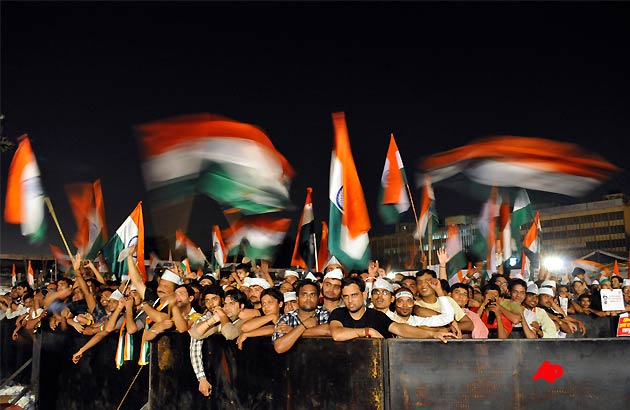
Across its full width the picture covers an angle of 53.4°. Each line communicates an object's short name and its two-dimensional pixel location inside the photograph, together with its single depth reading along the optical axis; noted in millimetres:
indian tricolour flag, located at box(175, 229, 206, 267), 19000
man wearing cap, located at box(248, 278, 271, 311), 8391
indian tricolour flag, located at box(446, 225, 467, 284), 12375
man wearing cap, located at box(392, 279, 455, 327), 5996
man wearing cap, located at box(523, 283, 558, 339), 7887
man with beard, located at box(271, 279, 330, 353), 5402
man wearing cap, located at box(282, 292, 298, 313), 7453
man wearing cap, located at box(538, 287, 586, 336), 8992
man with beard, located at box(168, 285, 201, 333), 6738
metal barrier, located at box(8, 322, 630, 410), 4652
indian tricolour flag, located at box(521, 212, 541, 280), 15773
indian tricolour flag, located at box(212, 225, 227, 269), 17444
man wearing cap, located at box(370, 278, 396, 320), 6652
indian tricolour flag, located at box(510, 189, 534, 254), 15797
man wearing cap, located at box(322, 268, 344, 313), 6672
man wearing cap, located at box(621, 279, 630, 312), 10984
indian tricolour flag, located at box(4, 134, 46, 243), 11891
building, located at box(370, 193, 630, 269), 102688
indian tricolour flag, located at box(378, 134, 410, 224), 11656
